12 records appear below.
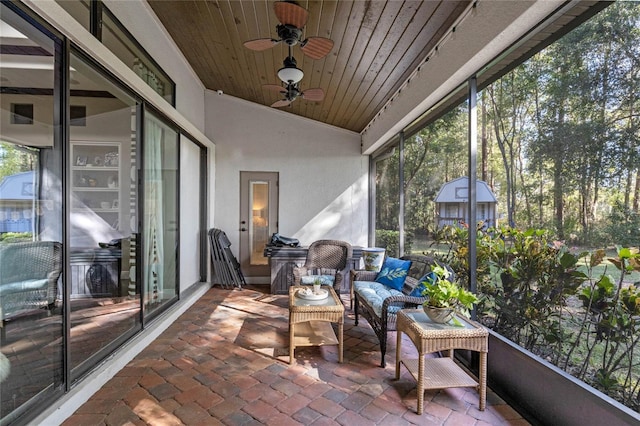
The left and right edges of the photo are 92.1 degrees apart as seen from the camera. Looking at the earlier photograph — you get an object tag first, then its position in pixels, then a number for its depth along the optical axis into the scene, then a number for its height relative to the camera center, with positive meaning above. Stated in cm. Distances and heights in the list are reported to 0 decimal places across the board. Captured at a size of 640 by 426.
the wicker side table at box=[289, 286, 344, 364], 274 -94
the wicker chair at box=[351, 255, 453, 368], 269 -84
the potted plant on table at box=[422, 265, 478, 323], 216 -62
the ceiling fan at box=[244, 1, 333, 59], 221 +145
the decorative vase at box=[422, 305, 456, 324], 217 -72
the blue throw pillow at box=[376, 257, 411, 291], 344 -70
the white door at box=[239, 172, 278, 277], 578 -12
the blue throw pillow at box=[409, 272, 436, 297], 277 -66
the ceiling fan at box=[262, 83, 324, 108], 339 +136
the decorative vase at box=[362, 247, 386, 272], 437 -69
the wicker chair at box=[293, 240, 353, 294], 475 -68
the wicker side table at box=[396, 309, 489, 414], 204 -88
